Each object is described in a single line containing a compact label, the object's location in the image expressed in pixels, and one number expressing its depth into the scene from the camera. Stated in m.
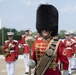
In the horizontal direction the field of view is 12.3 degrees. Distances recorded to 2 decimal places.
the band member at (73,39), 14.40
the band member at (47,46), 5.13
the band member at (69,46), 13.99
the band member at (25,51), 13.80
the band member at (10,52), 11.13
